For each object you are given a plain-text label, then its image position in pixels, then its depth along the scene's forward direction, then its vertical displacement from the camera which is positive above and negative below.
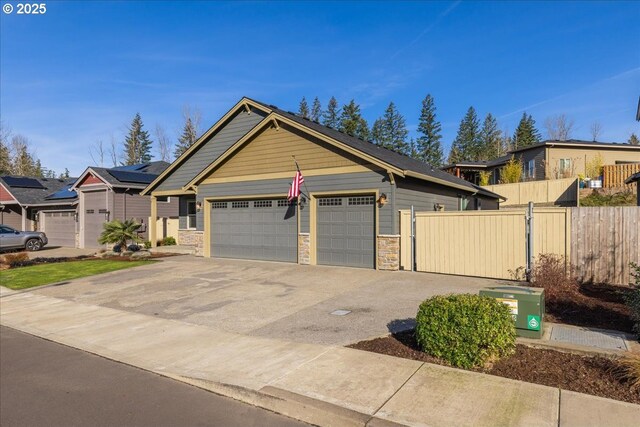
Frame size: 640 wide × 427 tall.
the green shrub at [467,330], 5.09 -1.51
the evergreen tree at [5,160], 52.80 +7.12
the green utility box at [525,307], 5.92 -1.39
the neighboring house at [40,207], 27.80 +0.50
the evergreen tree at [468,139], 67.94 +12.35
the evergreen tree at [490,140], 67.69 +12.08
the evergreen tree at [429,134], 61.75 +11.87
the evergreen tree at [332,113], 63.47 +15.74
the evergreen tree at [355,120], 59.81 +13.67
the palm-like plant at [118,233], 19.16 -0.91
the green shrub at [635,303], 5.76 -1.32
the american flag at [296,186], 14.34 +0.95
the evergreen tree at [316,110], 66.19 +16.74
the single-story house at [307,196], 13.38 +0.63
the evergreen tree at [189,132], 50.19 +10.06
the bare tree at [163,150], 56.44 +8.82
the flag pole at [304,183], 14.91 +1.10
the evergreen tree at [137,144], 68.19 +11.97
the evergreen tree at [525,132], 66.06 +13.17
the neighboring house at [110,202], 23.84 +0.74
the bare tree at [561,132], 58.75 +11.56
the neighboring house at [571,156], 33.47 +4.69
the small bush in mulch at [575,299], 7.04 -1.80
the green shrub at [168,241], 24.06 -1.63
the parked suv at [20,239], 24.00 -1.52
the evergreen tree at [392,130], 62.41 +12.72
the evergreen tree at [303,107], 67.56 +17.59
